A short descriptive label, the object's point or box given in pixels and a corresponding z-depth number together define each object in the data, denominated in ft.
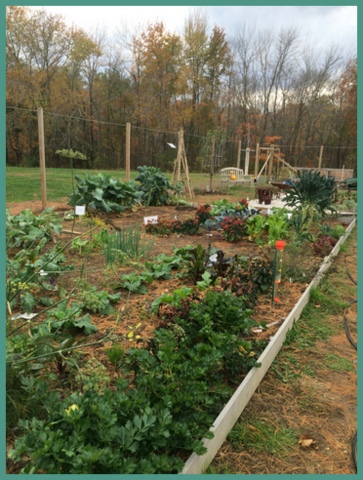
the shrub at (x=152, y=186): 28.40
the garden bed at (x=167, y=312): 6.36
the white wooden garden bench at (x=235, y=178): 47.09
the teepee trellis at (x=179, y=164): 33.98
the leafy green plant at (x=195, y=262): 12.33
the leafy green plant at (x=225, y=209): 21.57
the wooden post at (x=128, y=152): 27.76
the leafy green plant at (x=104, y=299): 9.60
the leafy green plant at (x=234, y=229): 18.37
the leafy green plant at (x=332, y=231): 19.83
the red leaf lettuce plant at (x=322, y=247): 16.83
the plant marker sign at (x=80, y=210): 11.29
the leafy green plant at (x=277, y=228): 16.08
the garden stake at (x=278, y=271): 10.75
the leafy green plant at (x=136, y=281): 11.30
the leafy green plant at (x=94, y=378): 5.94
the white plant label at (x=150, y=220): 18.35
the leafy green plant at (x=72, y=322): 8.32
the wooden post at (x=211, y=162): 41.20
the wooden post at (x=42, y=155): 22.06
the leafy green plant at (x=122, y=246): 12.72
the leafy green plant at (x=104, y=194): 22.36
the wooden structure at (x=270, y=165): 50.51
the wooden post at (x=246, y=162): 53.93
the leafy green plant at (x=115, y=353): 7.48
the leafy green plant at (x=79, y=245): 14.56
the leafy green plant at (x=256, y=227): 18.19
